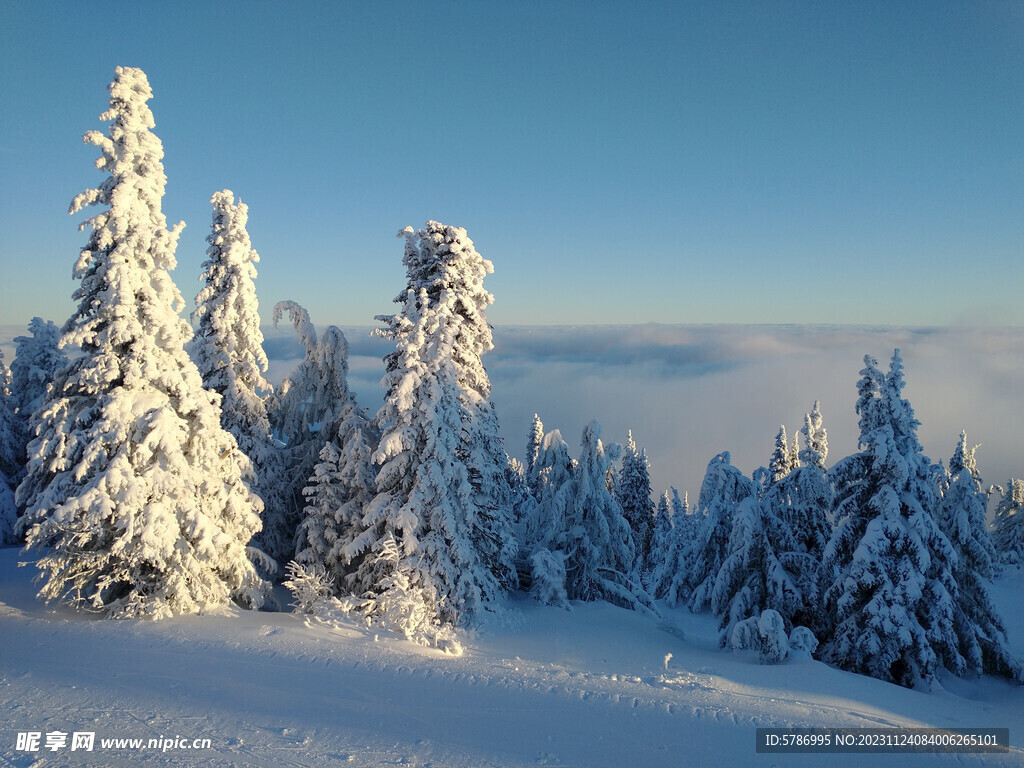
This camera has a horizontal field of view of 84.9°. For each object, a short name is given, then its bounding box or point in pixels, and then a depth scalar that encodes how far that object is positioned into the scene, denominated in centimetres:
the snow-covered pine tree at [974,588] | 1905
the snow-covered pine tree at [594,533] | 2414
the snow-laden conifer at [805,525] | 2036
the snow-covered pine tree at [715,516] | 2283
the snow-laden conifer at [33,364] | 3222
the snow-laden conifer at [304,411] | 2327
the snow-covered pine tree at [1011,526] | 4669
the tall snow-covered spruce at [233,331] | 2098
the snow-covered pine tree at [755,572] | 2012
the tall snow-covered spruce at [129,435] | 1506
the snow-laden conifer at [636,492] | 5181
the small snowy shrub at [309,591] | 1744
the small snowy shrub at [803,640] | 1719
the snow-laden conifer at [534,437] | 5678
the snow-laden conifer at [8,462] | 2908
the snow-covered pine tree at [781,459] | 3728
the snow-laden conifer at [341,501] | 2006
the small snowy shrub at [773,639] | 1662
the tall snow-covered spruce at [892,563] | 1780
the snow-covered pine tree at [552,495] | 2427
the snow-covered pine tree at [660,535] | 5331
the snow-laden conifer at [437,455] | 1819
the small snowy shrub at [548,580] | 2205
